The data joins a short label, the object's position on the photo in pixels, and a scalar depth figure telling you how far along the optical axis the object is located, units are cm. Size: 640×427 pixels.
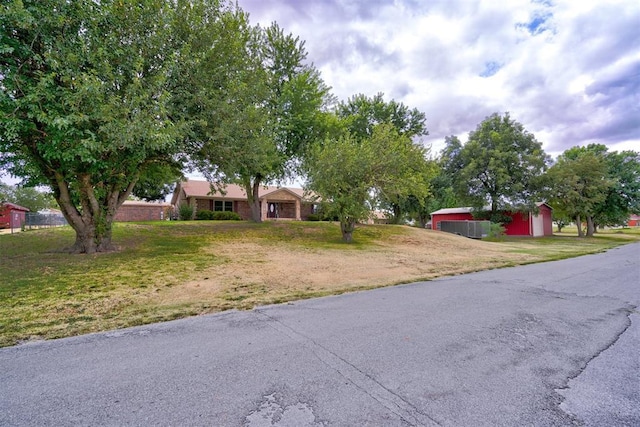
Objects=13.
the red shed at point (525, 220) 2948
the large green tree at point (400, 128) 1571
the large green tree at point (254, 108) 1055
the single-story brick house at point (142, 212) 2756
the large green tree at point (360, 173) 1460
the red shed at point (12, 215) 2630
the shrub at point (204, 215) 2536
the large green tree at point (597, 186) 2750
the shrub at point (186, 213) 2502
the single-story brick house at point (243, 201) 2742
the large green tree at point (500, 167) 2623
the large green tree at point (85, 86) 699
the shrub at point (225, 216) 2567
